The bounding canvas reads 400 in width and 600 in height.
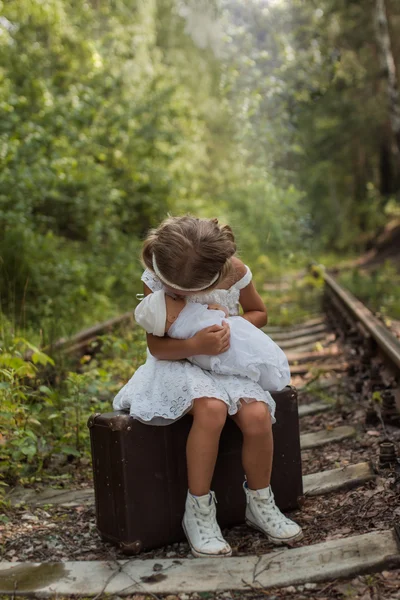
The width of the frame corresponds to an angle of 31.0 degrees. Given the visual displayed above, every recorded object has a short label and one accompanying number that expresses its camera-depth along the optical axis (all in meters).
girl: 2.71
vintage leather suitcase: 2.76
